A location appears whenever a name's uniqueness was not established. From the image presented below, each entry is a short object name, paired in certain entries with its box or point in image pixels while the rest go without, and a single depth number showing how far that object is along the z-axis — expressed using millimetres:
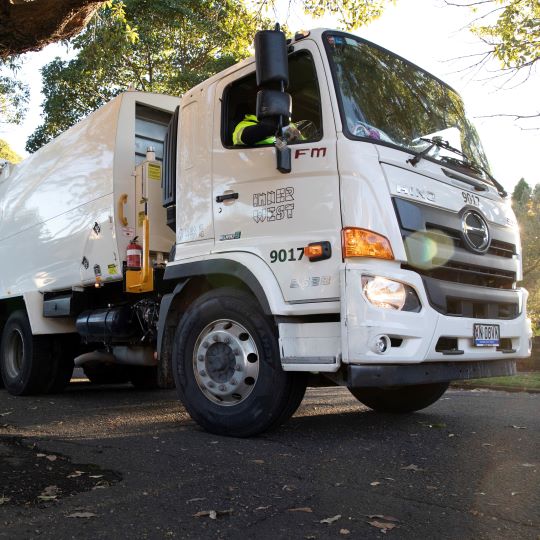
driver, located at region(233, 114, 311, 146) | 4141
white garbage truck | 3795
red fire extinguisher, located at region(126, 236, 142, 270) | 5605
